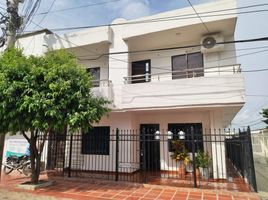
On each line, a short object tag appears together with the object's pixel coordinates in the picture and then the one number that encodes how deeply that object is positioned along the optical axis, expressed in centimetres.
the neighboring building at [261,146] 1875
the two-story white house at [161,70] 859
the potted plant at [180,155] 969
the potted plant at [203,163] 902
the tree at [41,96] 679
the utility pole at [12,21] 791
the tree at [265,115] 2206
